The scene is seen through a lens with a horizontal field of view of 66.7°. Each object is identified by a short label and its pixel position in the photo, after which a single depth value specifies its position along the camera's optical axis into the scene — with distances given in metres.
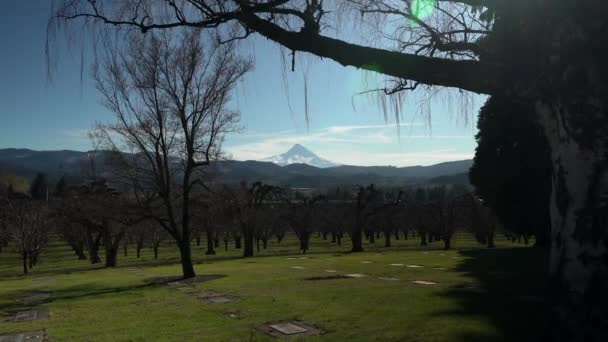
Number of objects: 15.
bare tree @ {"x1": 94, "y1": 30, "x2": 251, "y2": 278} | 18.36
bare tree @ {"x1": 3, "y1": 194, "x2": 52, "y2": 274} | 34.19
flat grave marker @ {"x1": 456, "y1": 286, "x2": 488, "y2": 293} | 9.58
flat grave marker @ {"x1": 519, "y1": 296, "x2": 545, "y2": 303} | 7.93
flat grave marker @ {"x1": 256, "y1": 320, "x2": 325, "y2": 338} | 6.64
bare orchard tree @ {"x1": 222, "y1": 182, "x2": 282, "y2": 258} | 37.41
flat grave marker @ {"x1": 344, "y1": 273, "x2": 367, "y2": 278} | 14.54
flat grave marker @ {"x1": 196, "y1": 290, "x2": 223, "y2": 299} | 12.00
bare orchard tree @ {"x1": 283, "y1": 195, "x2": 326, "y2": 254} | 44.59
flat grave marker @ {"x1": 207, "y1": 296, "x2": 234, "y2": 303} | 10.72
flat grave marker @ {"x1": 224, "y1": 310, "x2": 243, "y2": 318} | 8.46
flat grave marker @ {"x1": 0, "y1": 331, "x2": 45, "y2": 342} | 7.58
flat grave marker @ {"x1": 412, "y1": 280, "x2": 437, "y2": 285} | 11.52
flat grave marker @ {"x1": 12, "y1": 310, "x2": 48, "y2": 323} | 10.14
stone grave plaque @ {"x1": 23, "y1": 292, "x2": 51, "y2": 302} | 14.30
